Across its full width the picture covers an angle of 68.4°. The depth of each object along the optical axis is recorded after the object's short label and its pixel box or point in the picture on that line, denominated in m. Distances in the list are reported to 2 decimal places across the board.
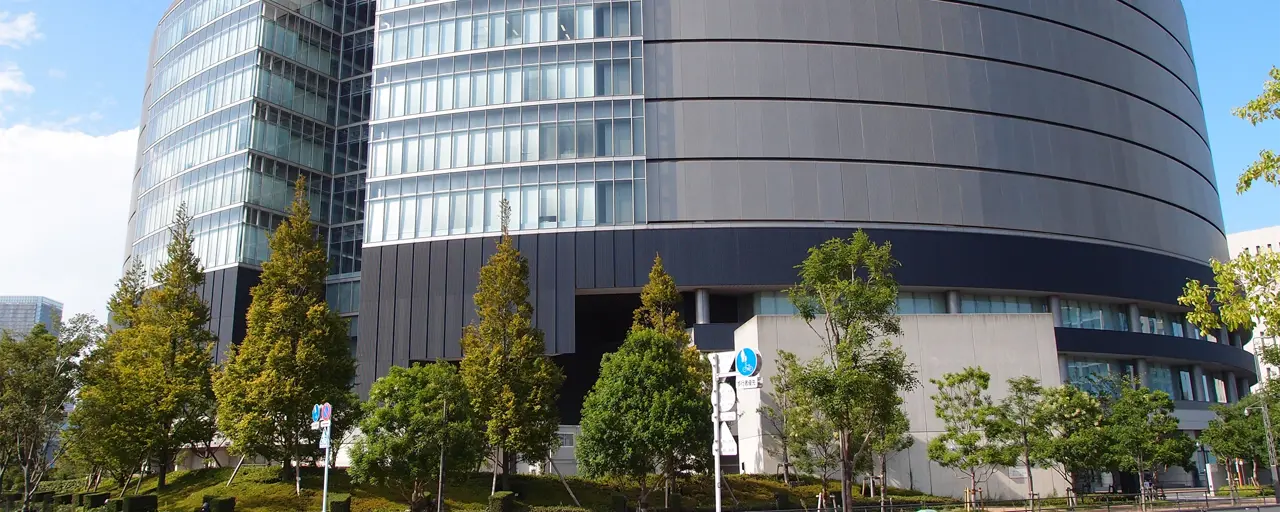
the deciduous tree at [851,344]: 29.19
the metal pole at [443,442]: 34.00
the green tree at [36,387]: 36.66
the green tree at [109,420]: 39.16
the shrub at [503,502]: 33.78
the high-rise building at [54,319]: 38.68
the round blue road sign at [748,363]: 18.30
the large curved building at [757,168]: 53.50
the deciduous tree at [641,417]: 33.84
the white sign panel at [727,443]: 18.73
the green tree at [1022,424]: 38.59
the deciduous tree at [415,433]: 33.78
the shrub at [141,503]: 32.84
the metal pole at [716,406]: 18.78
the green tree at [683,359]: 34.47
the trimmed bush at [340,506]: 32.53
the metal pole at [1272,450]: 43.37
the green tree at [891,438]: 35.25
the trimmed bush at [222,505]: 32.62
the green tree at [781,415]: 39.76
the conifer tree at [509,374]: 39.03
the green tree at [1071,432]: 39.06
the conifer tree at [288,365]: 38.22
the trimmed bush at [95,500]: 37.06
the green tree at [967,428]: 38.47
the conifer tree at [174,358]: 41.97
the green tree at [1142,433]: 43.88
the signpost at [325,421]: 30.59
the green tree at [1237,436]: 51.97
